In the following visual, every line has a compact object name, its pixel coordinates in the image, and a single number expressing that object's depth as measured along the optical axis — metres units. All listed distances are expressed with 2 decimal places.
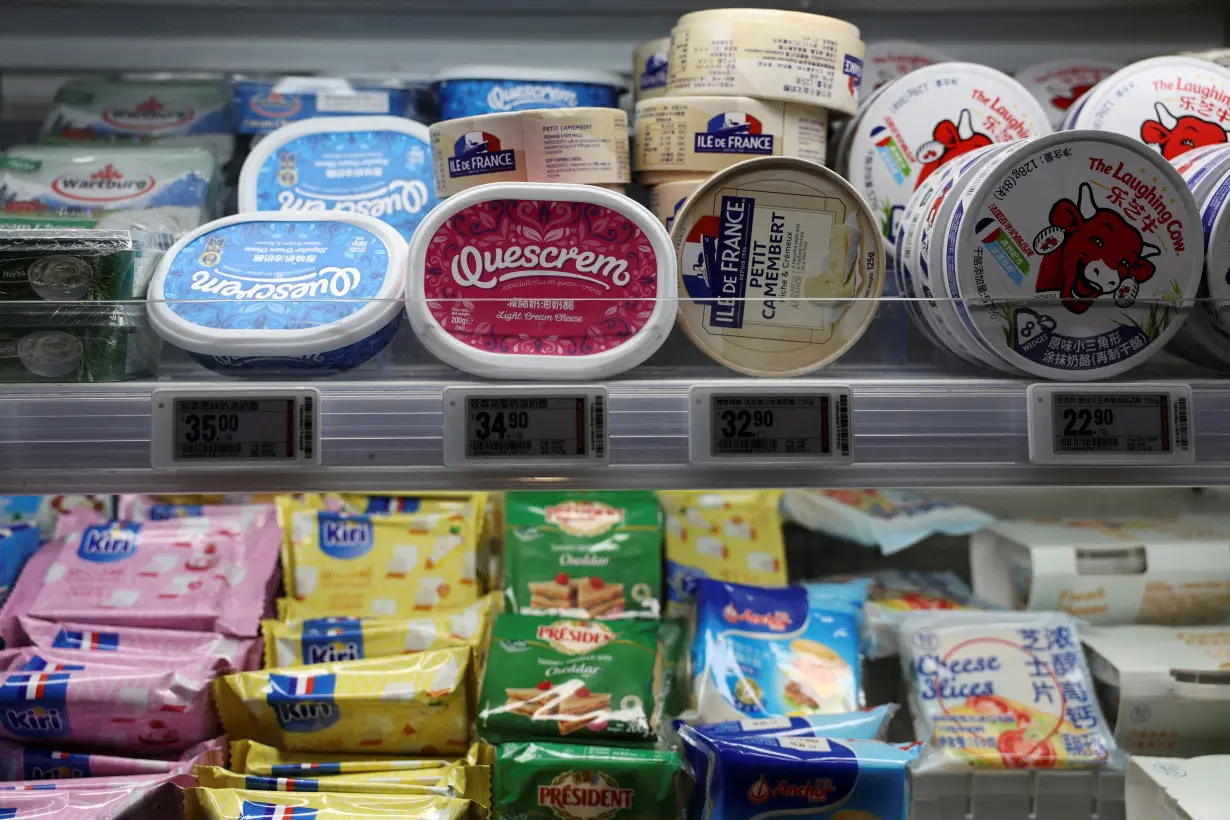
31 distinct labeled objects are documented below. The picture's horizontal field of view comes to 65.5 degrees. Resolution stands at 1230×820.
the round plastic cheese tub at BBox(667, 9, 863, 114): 1.17
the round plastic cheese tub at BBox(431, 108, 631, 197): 1.06
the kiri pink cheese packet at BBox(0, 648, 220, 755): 1.29
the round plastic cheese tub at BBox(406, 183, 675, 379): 0.91
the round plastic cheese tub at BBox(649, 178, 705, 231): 1.14
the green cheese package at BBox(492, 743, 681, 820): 1.22
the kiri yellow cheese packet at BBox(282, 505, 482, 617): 1.61
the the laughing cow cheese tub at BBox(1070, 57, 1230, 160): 1.22
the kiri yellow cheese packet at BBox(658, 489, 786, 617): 1.73
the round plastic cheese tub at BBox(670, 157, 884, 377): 0.96
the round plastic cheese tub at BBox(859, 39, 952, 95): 1.48
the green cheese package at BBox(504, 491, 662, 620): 1.63
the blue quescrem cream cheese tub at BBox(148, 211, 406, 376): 0.91
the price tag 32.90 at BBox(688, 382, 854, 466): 0.89
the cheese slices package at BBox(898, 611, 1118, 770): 1.31
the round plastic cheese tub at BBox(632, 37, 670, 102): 1.30
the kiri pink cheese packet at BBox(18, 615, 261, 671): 1.43
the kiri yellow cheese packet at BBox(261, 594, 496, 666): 1.47
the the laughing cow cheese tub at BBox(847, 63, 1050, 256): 1.25
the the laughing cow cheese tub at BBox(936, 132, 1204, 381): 0.93
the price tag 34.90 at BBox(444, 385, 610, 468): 0.87
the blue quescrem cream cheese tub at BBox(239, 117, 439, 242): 1.29
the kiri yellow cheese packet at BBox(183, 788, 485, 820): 1.12
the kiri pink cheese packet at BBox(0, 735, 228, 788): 1.28
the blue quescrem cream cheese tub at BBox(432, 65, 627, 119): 1.35
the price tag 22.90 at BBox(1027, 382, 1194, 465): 0.91
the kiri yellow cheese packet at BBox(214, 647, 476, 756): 1.30
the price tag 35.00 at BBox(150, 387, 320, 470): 0.86
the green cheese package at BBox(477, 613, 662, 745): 1.30
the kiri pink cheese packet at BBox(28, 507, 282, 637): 1.49
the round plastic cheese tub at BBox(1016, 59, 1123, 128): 1.48
